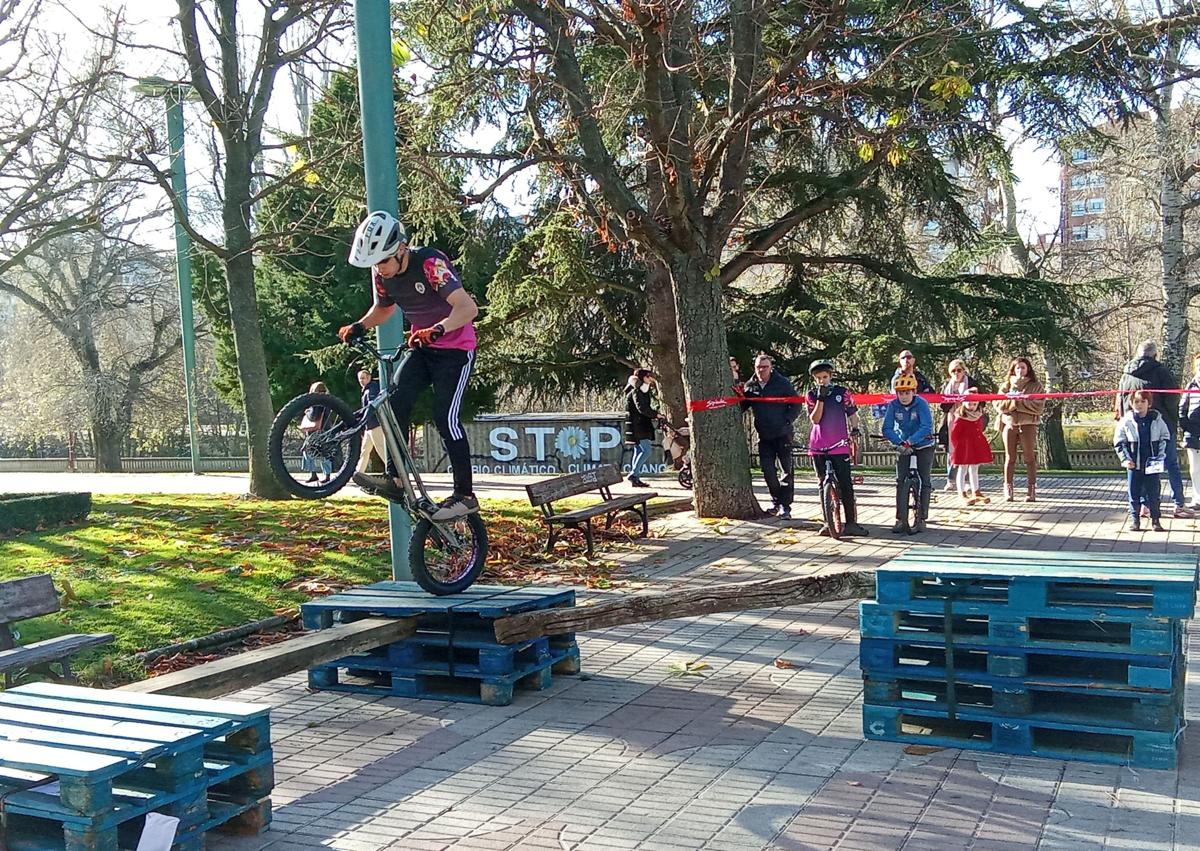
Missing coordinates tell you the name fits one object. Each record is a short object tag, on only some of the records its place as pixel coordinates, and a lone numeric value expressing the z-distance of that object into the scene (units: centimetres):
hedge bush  1452
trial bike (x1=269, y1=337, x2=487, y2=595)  709
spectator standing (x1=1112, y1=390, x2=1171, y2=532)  1330
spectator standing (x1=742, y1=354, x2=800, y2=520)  1557
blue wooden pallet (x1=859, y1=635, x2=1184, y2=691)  571
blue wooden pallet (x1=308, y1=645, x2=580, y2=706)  748
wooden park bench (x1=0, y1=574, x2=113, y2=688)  701
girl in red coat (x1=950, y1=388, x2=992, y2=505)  1612
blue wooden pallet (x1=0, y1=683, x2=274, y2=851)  450
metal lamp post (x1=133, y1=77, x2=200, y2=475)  1745
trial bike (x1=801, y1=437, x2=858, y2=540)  1380
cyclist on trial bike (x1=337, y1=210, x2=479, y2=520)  721
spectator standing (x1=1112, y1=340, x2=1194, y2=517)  1386
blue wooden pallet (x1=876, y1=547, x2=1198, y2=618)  573
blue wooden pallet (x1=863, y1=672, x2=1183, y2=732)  573
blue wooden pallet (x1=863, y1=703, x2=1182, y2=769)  572
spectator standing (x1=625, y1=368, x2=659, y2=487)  1969
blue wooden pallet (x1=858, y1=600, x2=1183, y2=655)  570
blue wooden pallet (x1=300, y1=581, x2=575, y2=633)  749
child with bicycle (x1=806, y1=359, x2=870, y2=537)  1370
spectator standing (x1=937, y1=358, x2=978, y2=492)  1591
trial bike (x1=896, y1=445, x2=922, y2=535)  1391
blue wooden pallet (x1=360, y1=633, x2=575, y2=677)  747
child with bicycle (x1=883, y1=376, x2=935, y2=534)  1396
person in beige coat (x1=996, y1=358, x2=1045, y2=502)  1628
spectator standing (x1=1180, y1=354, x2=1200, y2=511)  1405
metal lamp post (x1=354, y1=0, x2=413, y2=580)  902
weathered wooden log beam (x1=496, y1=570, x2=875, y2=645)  701
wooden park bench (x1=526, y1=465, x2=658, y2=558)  1325
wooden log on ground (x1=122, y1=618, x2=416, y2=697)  619
